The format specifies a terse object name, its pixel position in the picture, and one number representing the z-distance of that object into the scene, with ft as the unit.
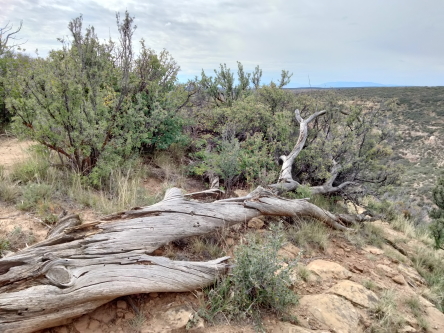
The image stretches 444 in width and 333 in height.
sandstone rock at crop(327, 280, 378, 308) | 10.95
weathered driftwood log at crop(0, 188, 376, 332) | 7.18
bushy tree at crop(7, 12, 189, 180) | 15.01
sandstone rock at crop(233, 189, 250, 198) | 17.70
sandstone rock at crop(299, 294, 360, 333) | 9.57
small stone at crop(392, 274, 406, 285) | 13.62
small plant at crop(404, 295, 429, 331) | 10.95
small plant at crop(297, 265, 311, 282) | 11.62
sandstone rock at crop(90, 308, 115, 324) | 7.99
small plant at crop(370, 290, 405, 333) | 10.02
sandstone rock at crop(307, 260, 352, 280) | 12.28
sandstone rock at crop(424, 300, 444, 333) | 11.23
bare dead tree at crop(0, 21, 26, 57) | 28.15
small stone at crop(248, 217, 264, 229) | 14.46
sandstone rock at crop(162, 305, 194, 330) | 8.02
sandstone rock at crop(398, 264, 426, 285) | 14.62
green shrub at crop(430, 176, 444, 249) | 20.44
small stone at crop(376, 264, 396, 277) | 13.98
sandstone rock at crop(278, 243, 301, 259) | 12.89
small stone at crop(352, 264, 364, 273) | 13.53
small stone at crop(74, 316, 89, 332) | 7.63
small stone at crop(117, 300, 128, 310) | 8.41
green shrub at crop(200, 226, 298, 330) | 8.66
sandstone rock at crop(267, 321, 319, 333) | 8.52
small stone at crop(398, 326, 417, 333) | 10.29
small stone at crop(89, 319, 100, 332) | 7.70
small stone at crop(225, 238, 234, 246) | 12.40
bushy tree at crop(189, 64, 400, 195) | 20.49
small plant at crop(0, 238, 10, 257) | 9.62
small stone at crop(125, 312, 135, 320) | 8.14
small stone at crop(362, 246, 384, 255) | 15.83
